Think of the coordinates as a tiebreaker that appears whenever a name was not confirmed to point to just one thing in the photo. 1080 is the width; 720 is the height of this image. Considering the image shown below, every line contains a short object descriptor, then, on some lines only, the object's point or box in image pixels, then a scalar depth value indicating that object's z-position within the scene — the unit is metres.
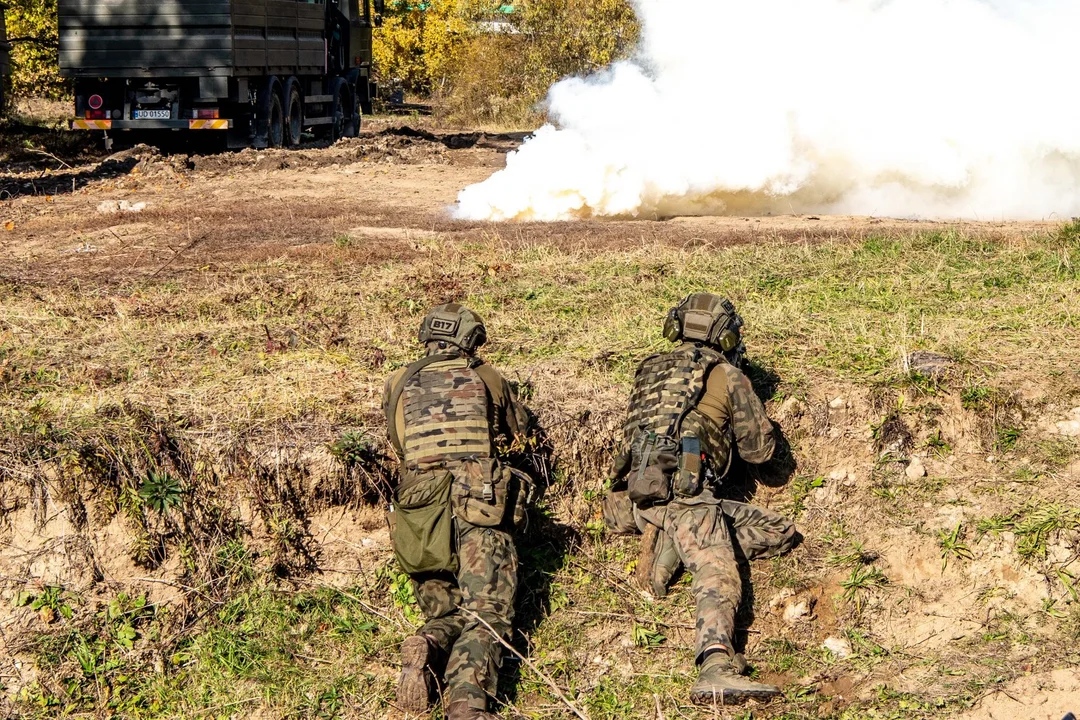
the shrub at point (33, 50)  22.45
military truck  17.16
